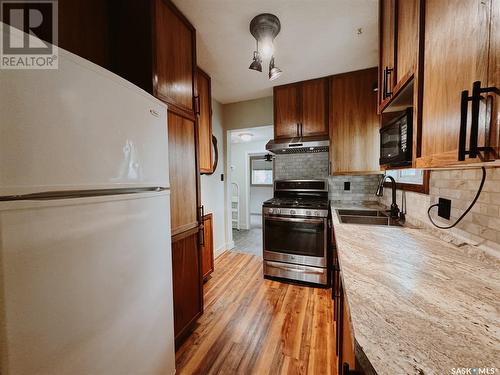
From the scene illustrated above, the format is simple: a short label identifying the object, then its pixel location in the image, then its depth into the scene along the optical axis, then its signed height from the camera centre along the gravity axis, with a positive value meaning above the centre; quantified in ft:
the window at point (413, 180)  4.48 -0.03
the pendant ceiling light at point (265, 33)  5.08 +4.00
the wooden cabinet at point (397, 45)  2.98 +2.38
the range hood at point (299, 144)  8.05 +1.49
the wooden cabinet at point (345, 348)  2.28 -2.39
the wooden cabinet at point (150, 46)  4.09 +2.99
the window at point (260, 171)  20.49 +0.95
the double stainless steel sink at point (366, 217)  5.81 -1.20
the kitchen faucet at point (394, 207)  5.62 -0.81
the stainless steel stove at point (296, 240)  7.46 -2.37
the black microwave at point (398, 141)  3.33 +0.76
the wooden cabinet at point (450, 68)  1.79 +1.19
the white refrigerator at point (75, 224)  1.63 -0.44
